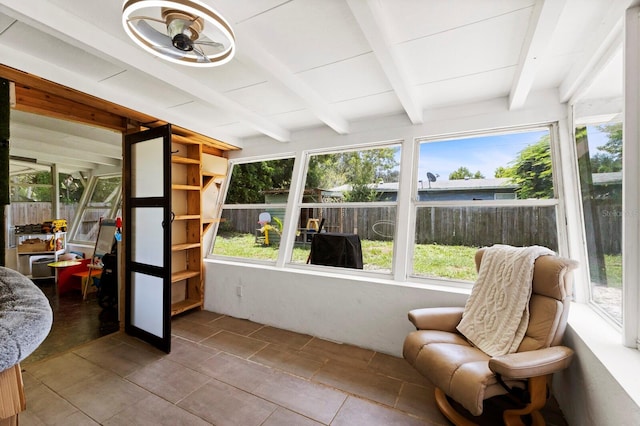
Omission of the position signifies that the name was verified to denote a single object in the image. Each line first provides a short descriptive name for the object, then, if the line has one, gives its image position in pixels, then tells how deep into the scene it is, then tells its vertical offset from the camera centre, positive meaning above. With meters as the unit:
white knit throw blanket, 1.76 -0.61
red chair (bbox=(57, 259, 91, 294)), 4.29 -0.96
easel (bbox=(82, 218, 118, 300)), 4.18 -0.41
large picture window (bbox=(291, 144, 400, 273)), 2.95 +0.15
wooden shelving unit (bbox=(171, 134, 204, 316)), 3.53 -0.17
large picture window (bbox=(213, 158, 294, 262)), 3.61 +0.06
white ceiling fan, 1.15 +0.87
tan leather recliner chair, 1.42 -0.86
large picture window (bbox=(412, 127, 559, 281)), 2.38 +0.13
